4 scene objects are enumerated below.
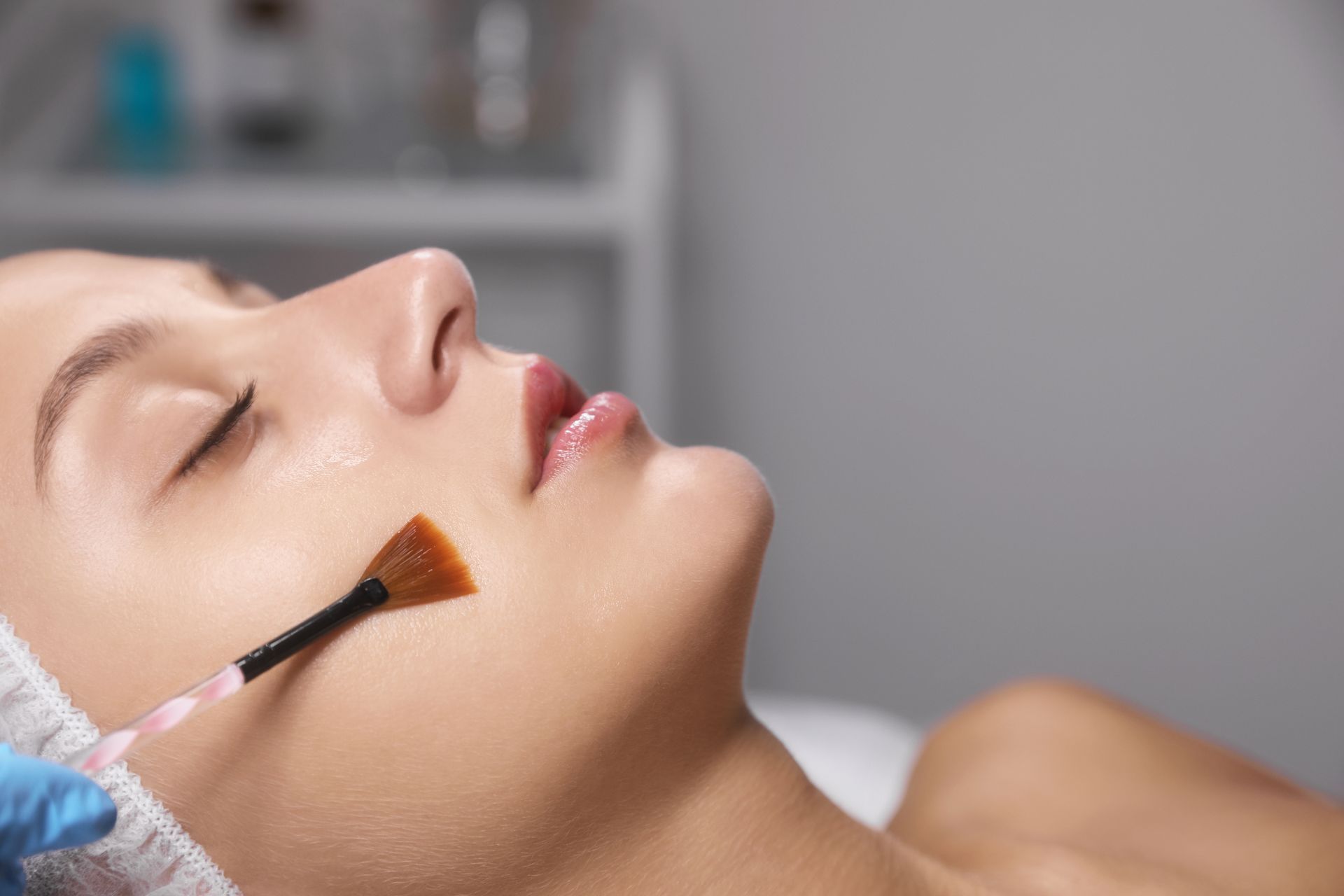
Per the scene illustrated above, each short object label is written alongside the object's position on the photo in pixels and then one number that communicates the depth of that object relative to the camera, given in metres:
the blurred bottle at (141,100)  1.07
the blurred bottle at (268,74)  1.05
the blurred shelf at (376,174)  1.00
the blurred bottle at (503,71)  1.07
